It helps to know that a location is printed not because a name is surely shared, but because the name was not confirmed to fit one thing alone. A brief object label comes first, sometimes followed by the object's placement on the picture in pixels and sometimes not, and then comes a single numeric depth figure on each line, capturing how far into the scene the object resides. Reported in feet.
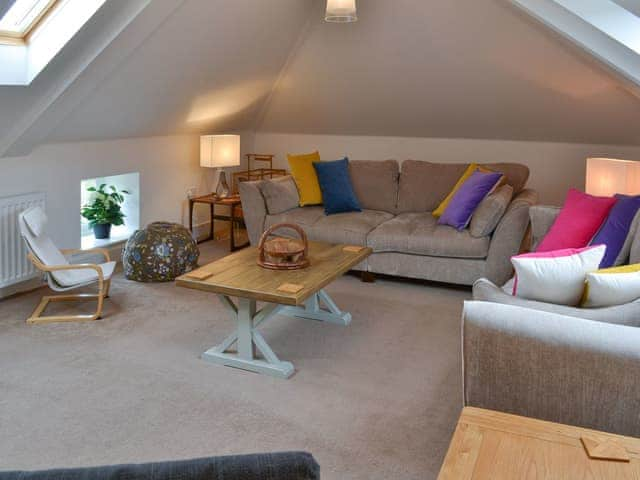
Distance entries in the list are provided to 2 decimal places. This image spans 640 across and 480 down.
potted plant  17.99
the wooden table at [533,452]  5.30
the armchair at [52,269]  13.35
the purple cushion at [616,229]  11.51
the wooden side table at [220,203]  19.75
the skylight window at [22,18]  12.21
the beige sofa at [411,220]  15.74
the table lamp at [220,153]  19.84
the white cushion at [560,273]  9.06
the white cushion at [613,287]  8.58
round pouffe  16.21
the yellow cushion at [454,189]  17.44
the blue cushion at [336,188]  18.24
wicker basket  12.50
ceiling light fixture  14.03
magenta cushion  12.04
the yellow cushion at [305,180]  18.69
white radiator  14.34
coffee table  11.11
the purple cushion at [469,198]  16.30
